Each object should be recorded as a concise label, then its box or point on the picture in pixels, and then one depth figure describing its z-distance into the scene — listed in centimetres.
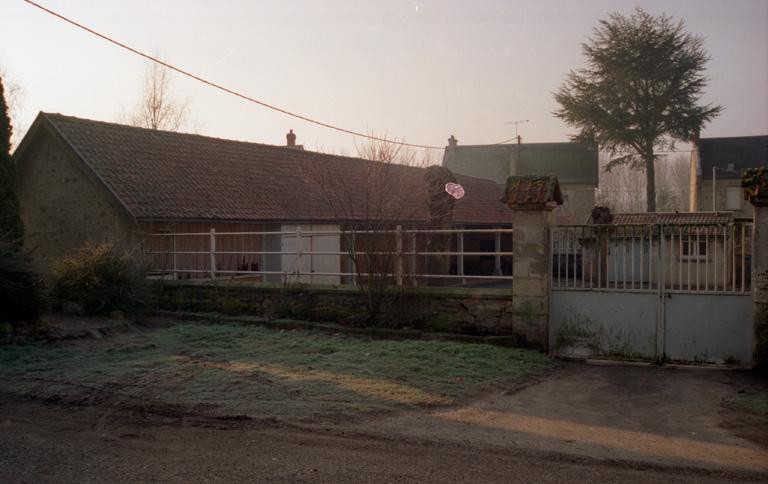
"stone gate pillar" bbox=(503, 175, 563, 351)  1078
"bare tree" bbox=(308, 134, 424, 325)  1200
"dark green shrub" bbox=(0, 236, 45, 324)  1149
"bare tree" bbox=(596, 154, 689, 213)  6794
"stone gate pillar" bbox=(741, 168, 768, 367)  955
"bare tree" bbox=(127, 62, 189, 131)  3981
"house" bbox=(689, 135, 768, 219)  4322
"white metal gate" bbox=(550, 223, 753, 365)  989
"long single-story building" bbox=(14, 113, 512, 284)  1742
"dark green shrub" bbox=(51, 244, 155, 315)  1336
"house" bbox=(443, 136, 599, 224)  4981
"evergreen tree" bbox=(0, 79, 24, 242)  1526
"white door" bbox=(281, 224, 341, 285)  2016
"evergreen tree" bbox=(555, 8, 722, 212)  3703
